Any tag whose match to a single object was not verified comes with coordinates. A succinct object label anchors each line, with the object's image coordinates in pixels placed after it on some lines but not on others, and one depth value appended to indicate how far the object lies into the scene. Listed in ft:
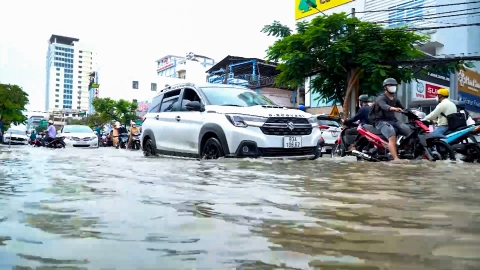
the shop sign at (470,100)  74.33
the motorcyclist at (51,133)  60.23
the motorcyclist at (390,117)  23.36
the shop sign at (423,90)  73.67
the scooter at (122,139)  68.73
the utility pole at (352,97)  54.29
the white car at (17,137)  92.58
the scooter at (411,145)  23.11
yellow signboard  97.25
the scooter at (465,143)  24.02
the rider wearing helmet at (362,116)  28.81
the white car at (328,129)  40.93
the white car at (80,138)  63.36
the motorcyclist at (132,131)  59.15
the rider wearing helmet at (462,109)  27.37
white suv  20.54
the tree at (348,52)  50.76
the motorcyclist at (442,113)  25.16
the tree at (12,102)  160.40
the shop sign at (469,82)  74.74
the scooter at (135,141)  59.47
